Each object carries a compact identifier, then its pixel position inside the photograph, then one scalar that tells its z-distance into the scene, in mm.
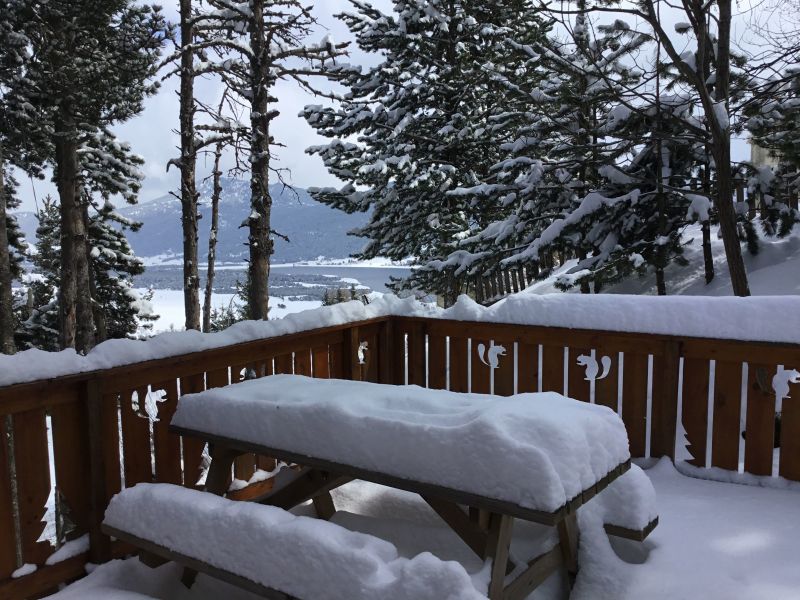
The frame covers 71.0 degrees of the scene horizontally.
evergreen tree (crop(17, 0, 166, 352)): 9586
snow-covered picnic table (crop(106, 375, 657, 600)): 1885
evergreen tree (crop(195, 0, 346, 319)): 9047
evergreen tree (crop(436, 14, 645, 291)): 7223
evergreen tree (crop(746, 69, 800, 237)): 5922
